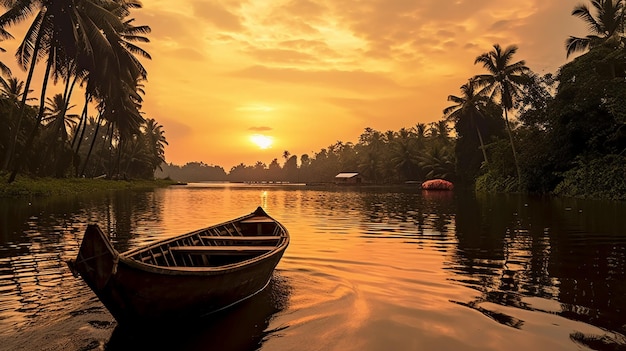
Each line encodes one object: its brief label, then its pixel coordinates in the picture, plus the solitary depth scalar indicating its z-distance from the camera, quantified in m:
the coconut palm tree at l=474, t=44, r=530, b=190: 46.94
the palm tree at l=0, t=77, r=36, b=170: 35.59
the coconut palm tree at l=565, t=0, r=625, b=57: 36.06
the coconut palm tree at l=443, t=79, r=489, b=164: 62.69
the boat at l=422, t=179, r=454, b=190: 62.97
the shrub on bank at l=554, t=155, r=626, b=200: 30.84
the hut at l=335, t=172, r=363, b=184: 97.00
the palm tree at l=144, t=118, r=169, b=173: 81.96
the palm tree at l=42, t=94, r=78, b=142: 56.25
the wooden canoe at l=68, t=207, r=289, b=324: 5.34
